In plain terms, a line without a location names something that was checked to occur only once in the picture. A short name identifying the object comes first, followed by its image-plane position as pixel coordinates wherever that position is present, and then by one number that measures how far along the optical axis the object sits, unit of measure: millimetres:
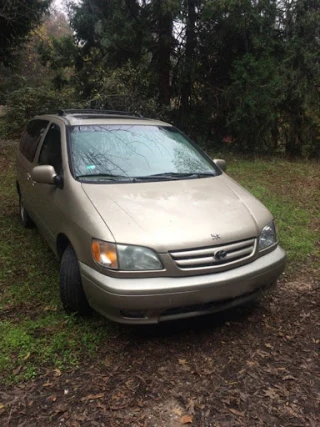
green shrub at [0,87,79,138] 11367
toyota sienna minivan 2703
